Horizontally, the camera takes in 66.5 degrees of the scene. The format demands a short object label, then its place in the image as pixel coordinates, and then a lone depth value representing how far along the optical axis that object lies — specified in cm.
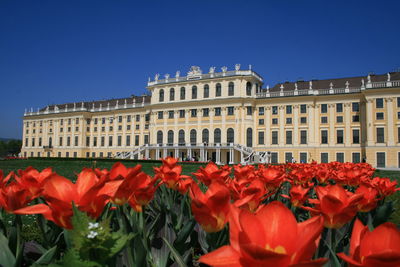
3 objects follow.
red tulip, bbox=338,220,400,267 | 69
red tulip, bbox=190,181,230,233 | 103
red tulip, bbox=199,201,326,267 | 63
